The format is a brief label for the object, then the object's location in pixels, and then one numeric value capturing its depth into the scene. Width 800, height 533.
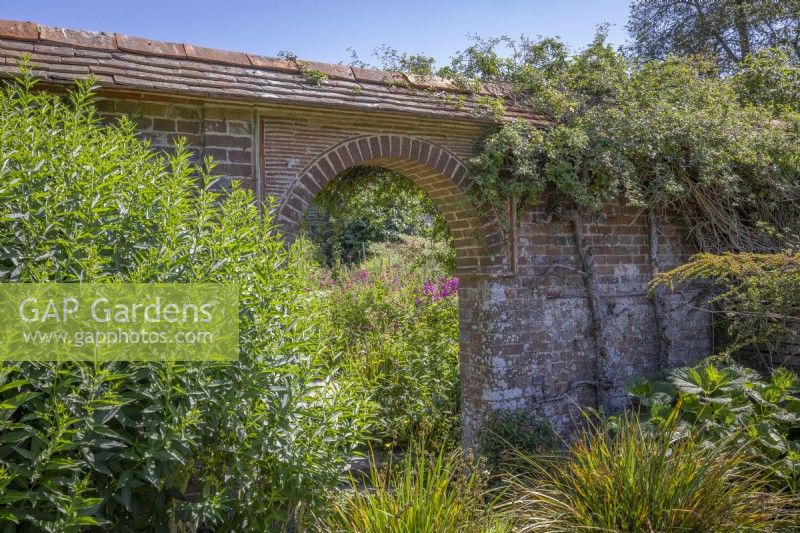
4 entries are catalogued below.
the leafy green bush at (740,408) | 3.89
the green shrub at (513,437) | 4.90
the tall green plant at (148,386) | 2.05
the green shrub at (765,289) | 4.75
